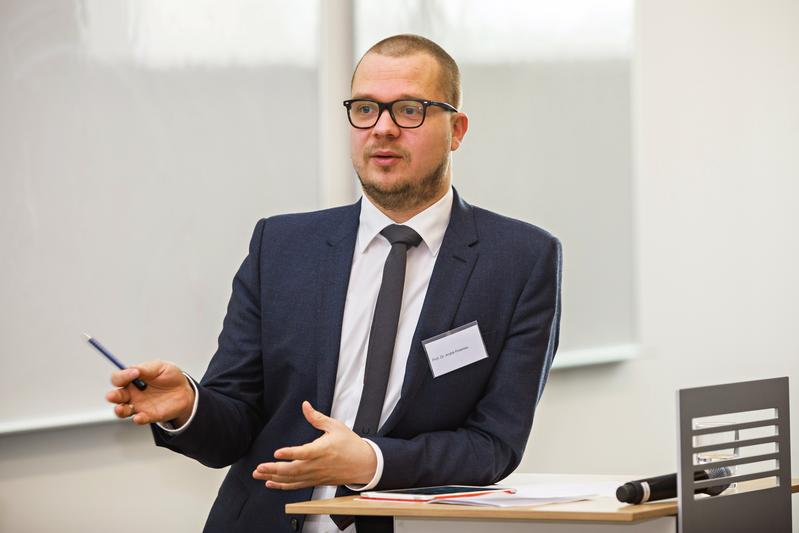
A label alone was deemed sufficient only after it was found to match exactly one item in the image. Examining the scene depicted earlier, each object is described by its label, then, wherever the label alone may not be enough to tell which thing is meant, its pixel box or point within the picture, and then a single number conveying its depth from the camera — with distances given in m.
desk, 4.60
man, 4.99
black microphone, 4.66
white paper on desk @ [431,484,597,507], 4.66
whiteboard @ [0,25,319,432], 5.41
